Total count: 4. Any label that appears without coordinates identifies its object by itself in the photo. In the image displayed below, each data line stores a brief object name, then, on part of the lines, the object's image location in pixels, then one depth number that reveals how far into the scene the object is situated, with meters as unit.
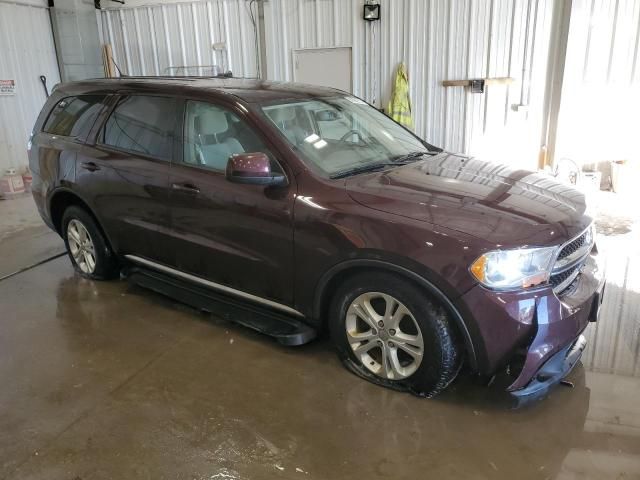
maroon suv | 2.29
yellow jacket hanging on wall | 7.50
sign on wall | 8.31
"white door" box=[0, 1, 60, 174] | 8.34
